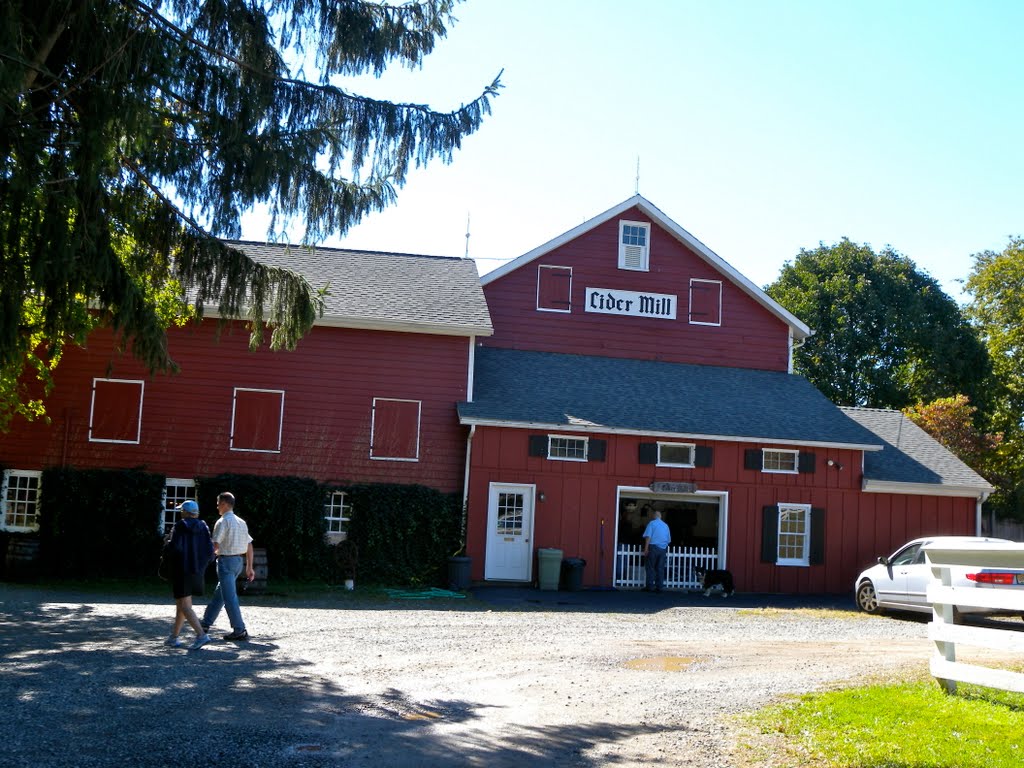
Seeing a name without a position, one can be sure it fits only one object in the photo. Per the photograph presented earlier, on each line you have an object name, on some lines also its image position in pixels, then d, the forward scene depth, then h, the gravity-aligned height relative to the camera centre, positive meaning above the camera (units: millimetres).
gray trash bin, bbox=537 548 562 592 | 21250 -984
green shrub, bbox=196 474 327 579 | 20906 -236
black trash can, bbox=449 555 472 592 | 20859 -1126
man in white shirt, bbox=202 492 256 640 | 12172 -650
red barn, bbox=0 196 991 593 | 21938 +1611
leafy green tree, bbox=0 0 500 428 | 10172 +3847
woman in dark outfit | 11438 -642
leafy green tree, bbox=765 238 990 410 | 42438 +8286
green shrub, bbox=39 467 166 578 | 20594 -492
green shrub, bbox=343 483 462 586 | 21375 -386
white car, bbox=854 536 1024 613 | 17609 -733
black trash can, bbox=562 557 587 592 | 21438 -1044
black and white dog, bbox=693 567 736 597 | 21516 -1048
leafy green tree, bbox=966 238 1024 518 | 42969 +9103
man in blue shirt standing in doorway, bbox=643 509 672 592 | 21531 -439
